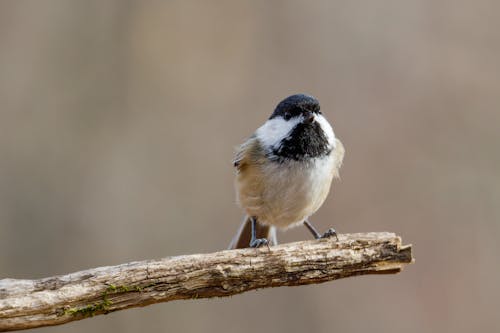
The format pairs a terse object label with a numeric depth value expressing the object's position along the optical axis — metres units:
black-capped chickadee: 7.32
